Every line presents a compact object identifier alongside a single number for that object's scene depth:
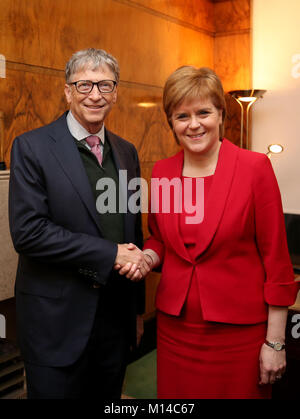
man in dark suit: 1.70
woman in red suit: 1.65
